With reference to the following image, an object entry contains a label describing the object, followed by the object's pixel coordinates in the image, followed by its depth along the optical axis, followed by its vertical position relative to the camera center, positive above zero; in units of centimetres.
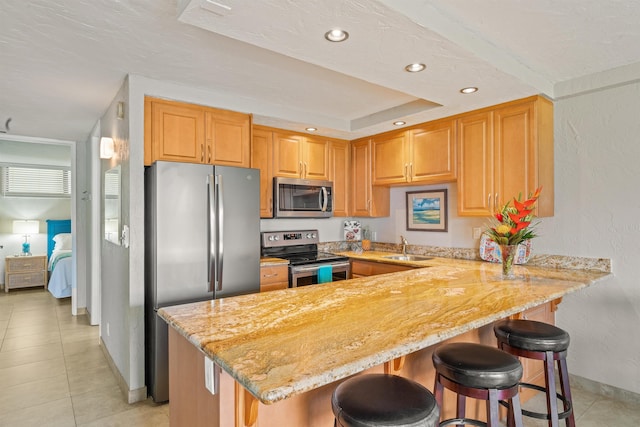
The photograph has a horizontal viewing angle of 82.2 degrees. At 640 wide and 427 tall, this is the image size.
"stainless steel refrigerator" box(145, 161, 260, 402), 263 -19
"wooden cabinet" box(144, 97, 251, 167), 282 +67
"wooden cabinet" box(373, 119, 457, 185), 341 +59
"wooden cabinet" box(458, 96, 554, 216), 282 +46
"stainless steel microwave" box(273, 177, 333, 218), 379 +18
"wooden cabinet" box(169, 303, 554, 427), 128 -74
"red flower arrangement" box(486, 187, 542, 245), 234 -8
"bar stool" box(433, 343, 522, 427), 148 -67
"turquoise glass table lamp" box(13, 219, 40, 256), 684 -23
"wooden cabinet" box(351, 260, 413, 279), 358 -56
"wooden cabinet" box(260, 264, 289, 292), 335 -58
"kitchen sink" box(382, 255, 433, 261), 395 -48
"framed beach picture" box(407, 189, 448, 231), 388 +3
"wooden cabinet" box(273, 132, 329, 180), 384 +64
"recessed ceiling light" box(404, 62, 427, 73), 220 +89
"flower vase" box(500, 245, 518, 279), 247 -32
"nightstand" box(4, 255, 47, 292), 641 -97
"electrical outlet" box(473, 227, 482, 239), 355 -19
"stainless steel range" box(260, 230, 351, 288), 357 -46
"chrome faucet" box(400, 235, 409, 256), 410 -35
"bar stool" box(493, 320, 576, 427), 190 -72
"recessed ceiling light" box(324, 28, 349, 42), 178 +89
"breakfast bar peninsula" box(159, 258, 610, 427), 112 -45
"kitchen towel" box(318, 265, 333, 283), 364 -60
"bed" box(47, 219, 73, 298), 575 -68
